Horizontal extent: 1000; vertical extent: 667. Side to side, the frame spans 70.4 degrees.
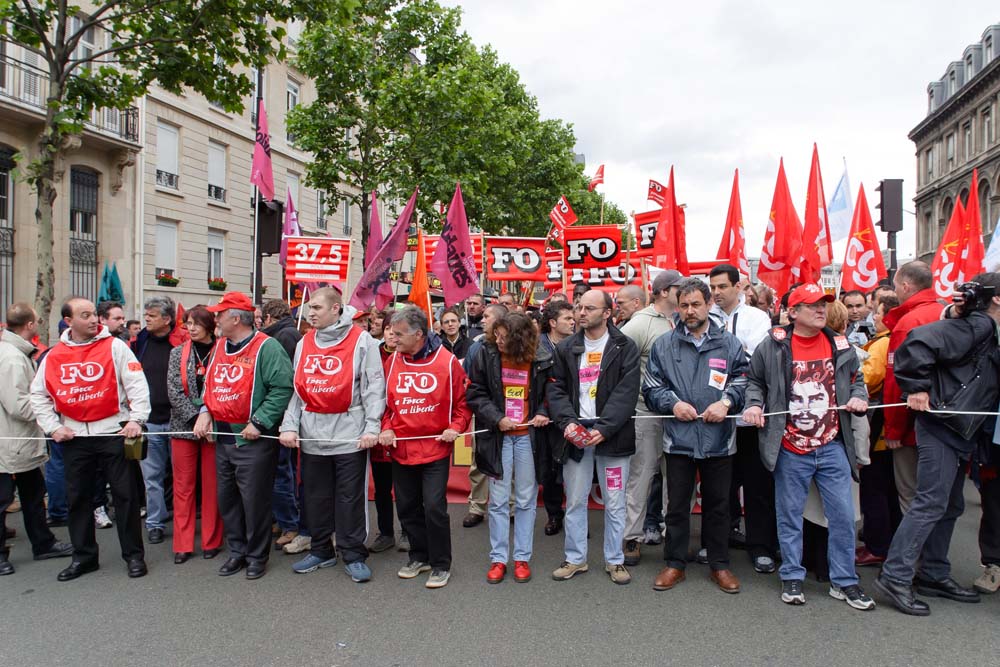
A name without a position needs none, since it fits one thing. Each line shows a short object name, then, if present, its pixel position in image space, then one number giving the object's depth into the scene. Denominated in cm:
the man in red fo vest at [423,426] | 492
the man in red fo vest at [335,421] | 501
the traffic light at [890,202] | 1068
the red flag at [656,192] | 1549
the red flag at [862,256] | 896
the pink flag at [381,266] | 726
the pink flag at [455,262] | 782
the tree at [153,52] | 907
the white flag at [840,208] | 905
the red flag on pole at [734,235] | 917
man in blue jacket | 472
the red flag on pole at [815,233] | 755
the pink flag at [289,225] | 1158
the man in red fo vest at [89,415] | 505
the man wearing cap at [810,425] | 448
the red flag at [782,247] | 783
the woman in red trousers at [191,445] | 548
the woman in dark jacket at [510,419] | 492
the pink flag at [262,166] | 1068
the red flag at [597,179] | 2637
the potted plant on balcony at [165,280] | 2116
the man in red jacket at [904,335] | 477
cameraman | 431
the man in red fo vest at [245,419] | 516
